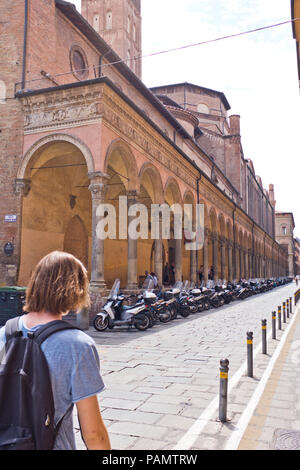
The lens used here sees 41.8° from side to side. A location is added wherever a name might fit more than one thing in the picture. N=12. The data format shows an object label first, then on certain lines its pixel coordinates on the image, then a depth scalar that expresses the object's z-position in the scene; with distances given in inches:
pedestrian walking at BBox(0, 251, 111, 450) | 58.4
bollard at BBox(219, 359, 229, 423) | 151.5
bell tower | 1544.0
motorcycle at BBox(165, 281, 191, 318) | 514.0
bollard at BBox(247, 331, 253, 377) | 216.0
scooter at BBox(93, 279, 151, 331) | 386.6
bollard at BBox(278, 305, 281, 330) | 383.0
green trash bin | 400.5
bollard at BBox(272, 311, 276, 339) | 334.0
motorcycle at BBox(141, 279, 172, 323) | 411.8
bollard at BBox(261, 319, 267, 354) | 275.9
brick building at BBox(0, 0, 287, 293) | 483.5
